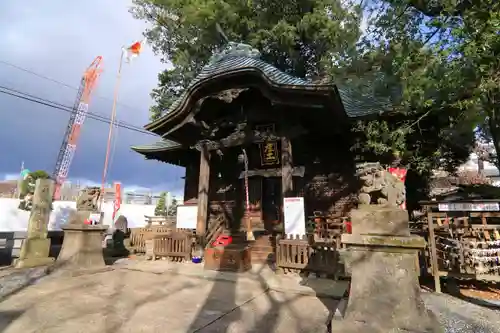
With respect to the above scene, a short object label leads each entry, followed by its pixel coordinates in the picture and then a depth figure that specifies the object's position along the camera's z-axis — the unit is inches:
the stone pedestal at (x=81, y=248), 313.6
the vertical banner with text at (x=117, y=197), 844.0
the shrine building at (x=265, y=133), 373.4
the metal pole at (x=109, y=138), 645.3
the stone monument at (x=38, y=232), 339.9
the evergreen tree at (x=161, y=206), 1304.7
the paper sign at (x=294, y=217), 312.2
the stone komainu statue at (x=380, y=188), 160.6
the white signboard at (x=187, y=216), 431.5
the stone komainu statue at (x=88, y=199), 341.1
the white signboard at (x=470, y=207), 249.6
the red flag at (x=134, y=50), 649.0
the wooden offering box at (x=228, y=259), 319.3
